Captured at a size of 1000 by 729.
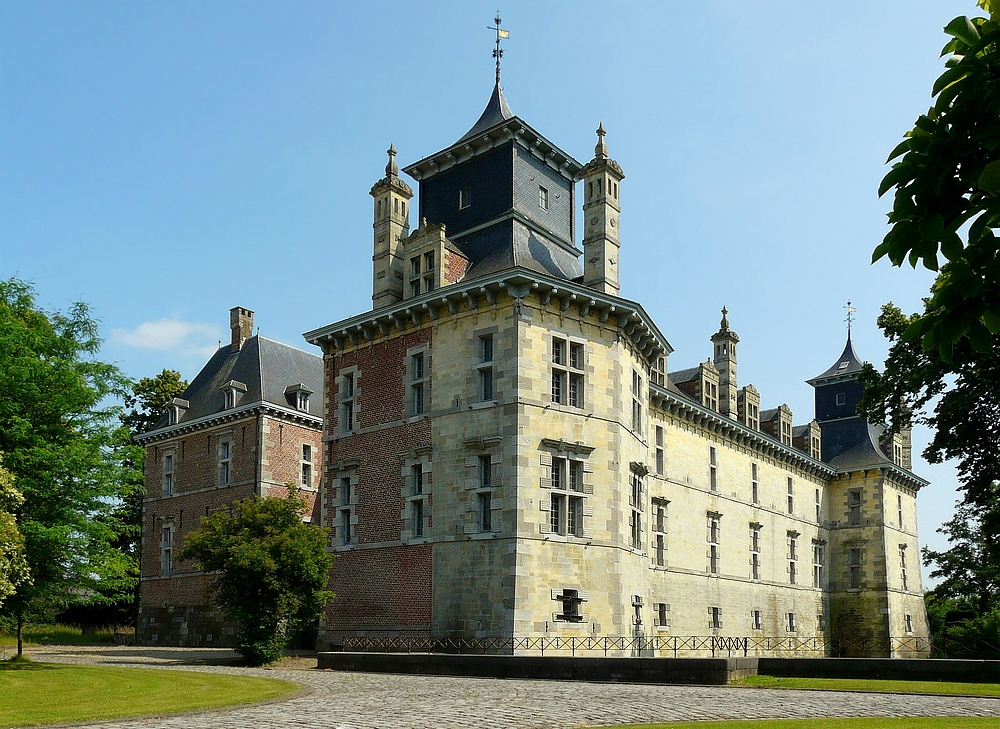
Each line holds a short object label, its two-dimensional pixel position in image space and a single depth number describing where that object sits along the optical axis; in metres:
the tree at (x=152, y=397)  56.97
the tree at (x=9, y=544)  20.23
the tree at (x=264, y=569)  25.75
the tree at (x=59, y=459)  23.72
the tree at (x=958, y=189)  4.07
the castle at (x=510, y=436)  26.58
